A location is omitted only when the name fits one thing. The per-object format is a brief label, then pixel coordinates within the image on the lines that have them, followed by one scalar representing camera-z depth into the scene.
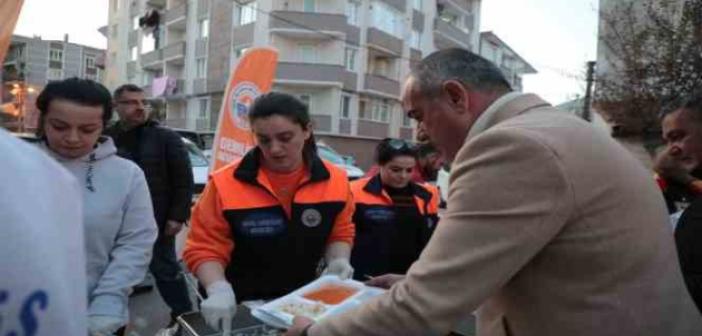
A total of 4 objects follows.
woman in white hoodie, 2.20
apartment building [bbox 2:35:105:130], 67.06
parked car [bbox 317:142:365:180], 12.28
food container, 1.83
